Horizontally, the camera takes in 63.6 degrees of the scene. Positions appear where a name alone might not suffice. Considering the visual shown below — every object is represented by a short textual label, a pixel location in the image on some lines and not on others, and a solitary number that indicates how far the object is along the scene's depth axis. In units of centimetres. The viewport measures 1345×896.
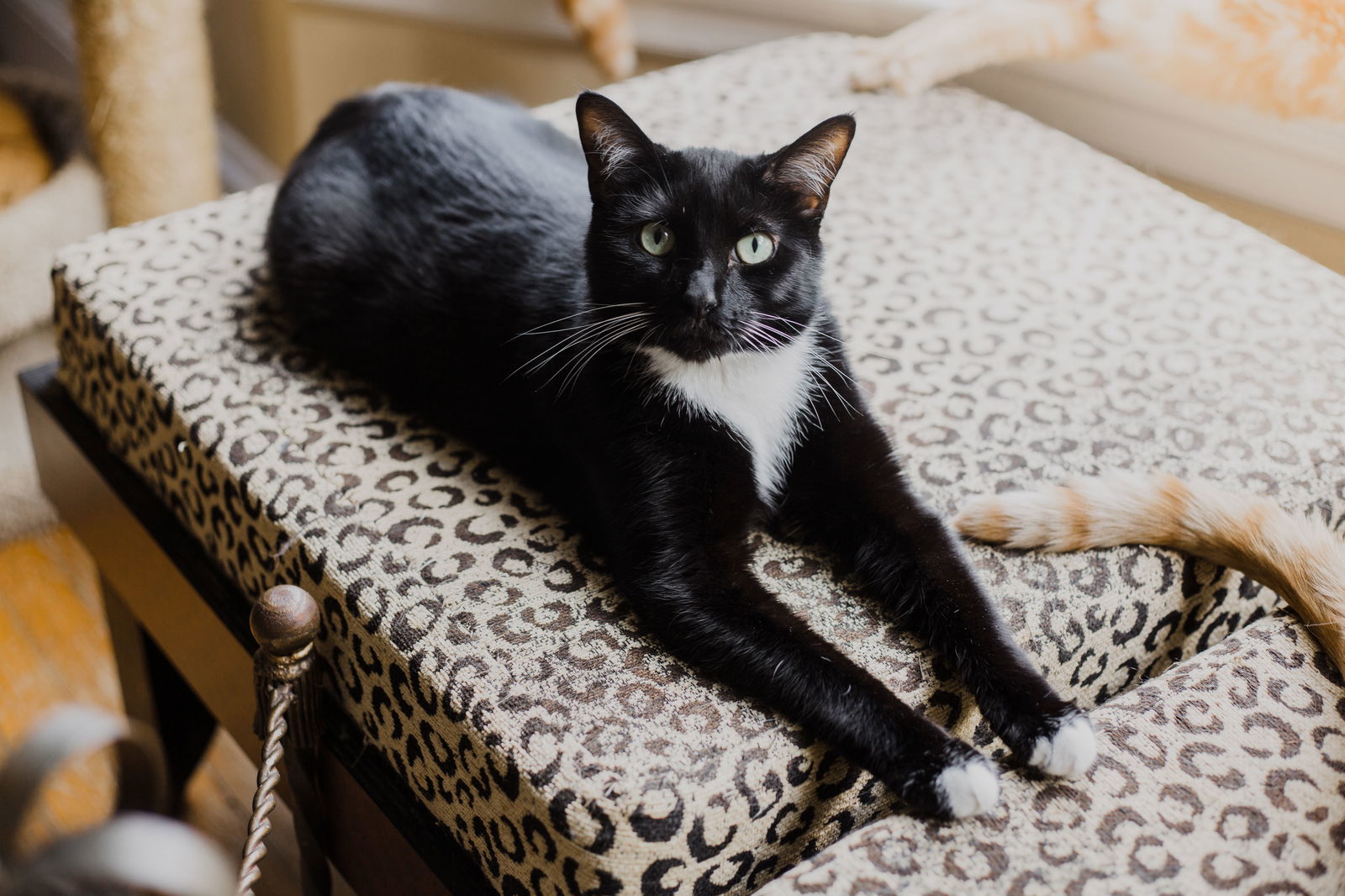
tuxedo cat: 72
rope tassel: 75
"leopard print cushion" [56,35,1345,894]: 70
